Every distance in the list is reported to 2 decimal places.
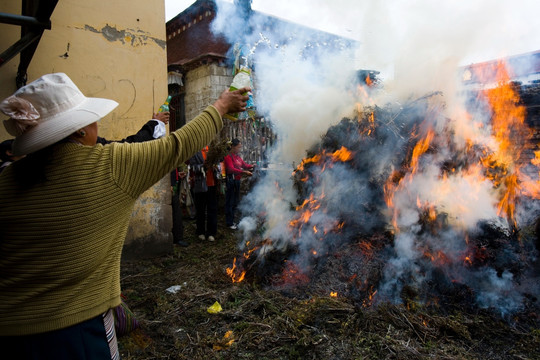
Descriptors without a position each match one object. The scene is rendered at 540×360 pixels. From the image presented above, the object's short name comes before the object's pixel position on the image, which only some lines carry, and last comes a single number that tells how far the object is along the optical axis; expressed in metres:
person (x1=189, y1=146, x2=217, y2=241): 7.59
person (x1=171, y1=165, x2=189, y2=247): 7.08
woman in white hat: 1.51
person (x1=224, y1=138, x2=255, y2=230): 8.41
